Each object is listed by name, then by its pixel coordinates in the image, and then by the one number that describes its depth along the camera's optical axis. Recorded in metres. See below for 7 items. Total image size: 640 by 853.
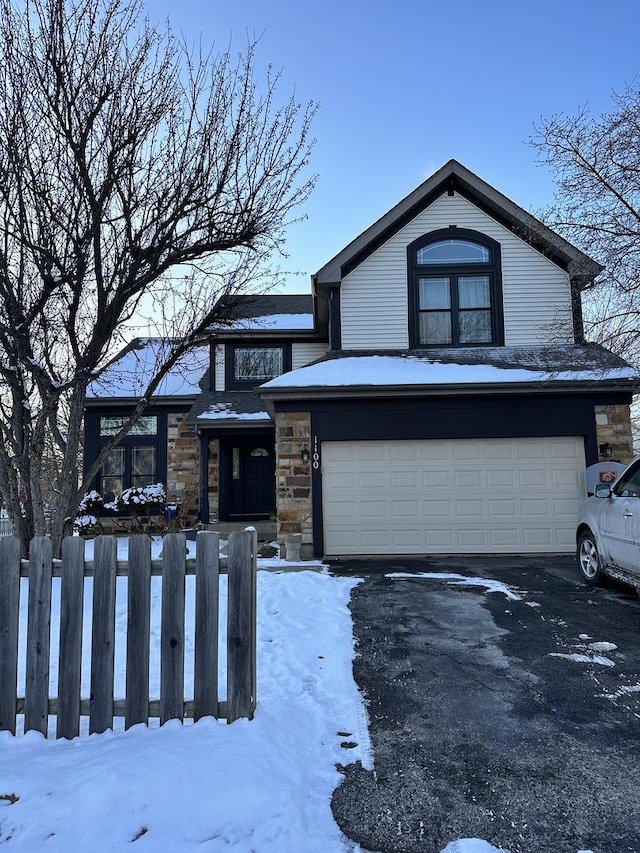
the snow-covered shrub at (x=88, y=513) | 13.11
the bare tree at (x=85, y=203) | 7.19
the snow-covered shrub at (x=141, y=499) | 13.65
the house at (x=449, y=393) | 9.75
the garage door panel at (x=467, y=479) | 9.84
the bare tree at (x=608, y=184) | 8.73
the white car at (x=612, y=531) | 5.72
